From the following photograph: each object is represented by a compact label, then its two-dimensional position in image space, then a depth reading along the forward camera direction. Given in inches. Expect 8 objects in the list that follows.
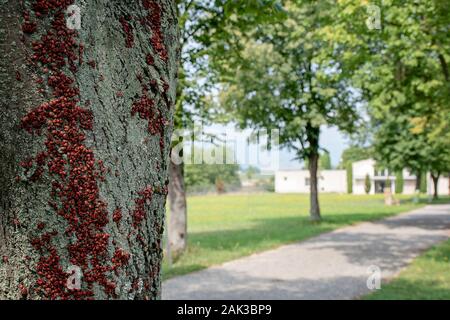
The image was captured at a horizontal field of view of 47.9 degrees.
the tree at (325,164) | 2785.9
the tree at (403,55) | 436.5
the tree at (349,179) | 2600.4
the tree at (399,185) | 2415.4
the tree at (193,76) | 424.5
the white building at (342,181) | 2657.5
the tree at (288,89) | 832.3
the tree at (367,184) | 2472.9
